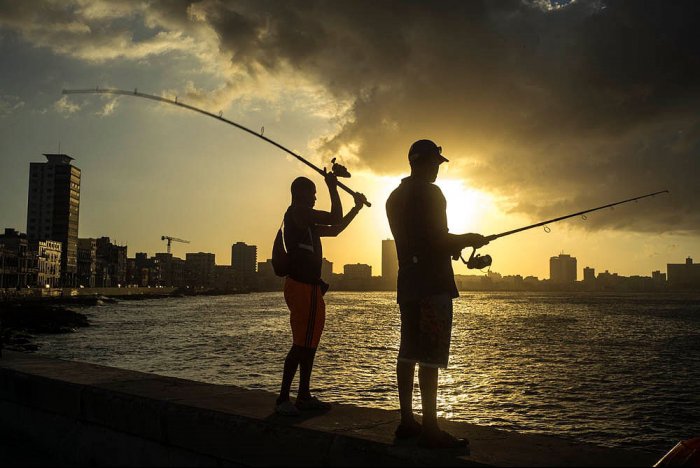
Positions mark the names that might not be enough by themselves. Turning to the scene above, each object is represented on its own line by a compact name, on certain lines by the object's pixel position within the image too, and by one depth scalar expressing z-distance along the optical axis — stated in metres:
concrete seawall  3.52
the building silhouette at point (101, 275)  195.88
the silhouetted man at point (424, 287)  3.99
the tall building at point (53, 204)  190.00
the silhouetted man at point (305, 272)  4.97
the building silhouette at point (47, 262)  141.38
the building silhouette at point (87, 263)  184.65
